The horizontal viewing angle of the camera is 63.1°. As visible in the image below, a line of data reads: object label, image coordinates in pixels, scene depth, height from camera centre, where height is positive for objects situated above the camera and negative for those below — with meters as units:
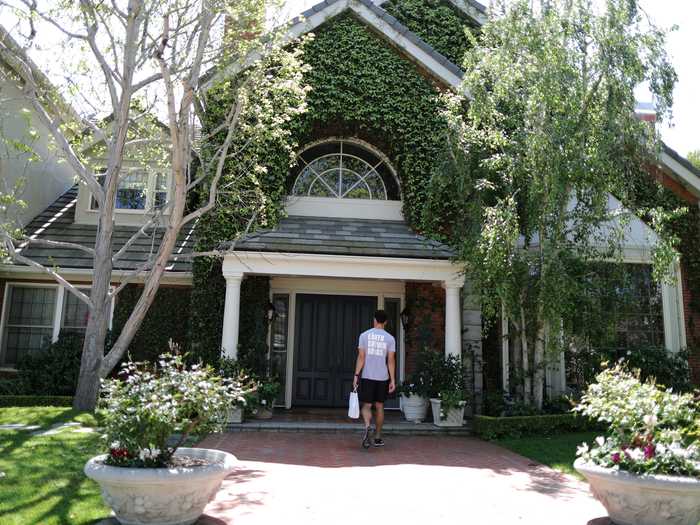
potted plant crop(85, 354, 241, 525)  4.11 -0.83
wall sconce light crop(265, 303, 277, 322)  12.02 +0.67
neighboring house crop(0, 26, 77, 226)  12.95 +4.11
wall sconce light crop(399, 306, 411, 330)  12.30 +0.62
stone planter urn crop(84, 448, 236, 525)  4.07 -1.09
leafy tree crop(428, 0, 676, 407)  9.01 +3.33
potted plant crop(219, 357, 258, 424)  9.59 -0.54
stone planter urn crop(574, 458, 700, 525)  4.07 -1.05
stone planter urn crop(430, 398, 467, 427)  9.89 -1.20
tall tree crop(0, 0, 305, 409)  9.35 +4.46
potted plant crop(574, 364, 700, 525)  4.12 -0.81
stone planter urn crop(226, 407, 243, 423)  9.58 -1.23
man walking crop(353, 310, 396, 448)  7.96 -0.37
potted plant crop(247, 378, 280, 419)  9.84 -0.95
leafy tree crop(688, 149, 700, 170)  32.25 +11.47
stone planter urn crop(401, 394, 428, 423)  10.34 -1.09
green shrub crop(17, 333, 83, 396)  11.12 -0.65
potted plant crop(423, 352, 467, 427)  9.88 -0.73
